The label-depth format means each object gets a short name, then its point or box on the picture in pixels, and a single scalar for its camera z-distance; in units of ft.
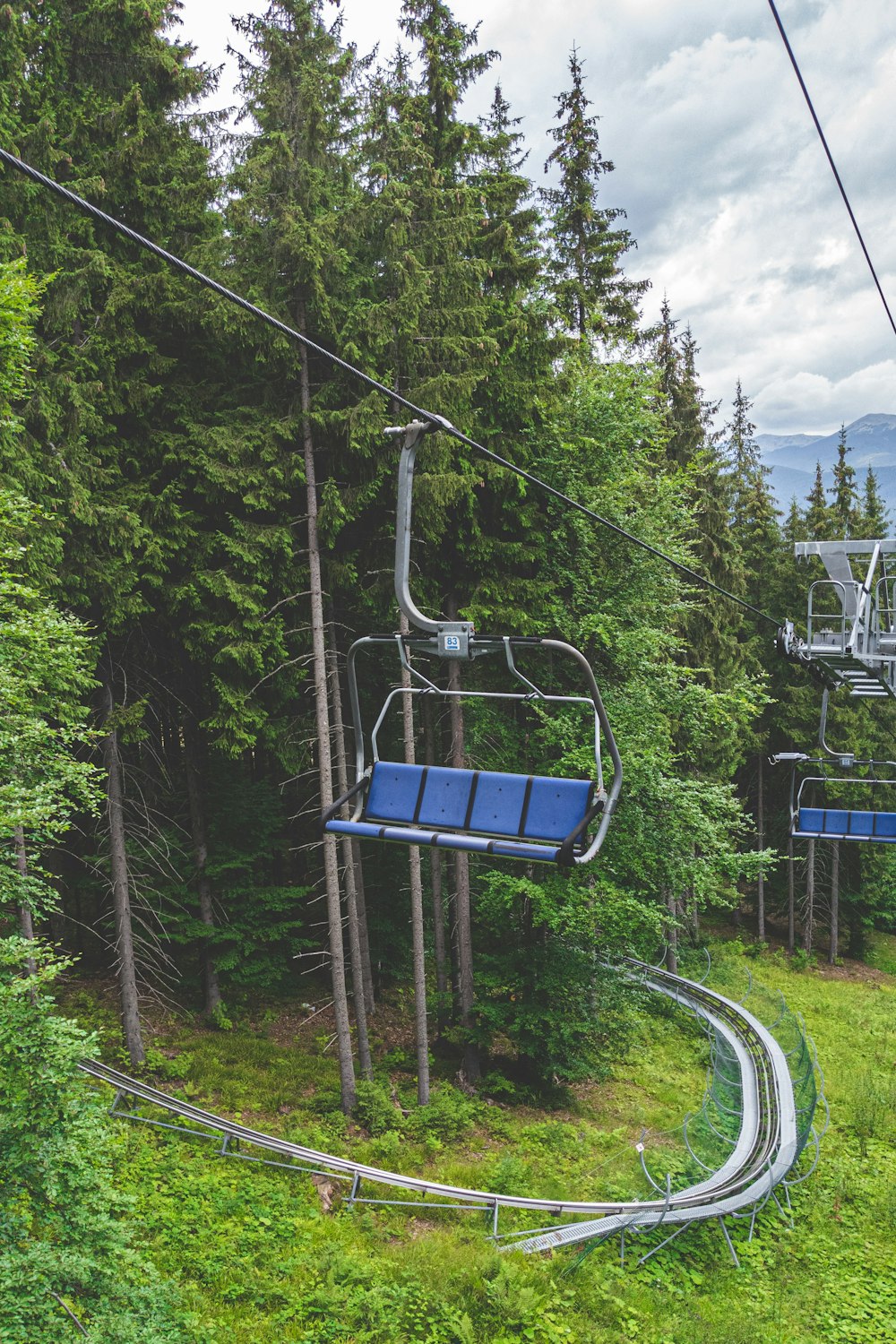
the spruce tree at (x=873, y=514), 86.99
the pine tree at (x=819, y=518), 82.64
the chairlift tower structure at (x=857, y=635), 29.32
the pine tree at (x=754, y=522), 83.20
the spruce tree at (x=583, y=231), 54.44
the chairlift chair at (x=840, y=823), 32.81
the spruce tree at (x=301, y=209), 33.22
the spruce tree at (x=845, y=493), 87.25
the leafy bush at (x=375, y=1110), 36.29
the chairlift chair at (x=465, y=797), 14.10
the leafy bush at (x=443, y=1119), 36.94
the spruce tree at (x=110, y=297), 30.12
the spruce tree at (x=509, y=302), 39.99
